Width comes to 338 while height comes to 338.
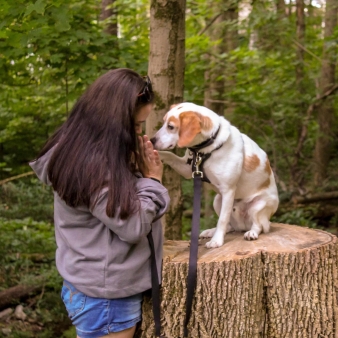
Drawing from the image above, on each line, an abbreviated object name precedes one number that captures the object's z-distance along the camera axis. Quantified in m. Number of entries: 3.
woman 2.17
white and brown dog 2.83
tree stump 2.64
